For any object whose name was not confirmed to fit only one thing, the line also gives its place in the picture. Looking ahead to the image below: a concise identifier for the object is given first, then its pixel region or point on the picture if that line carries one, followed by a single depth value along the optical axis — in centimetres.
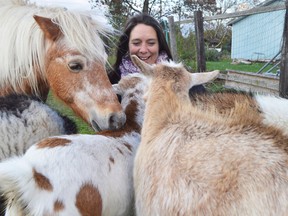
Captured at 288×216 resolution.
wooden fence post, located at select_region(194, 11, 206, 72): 576
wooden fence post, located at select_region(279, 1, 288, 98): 344
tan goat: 114
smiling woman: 276
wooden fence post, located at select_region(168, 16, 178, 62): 687
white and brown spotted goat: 127
